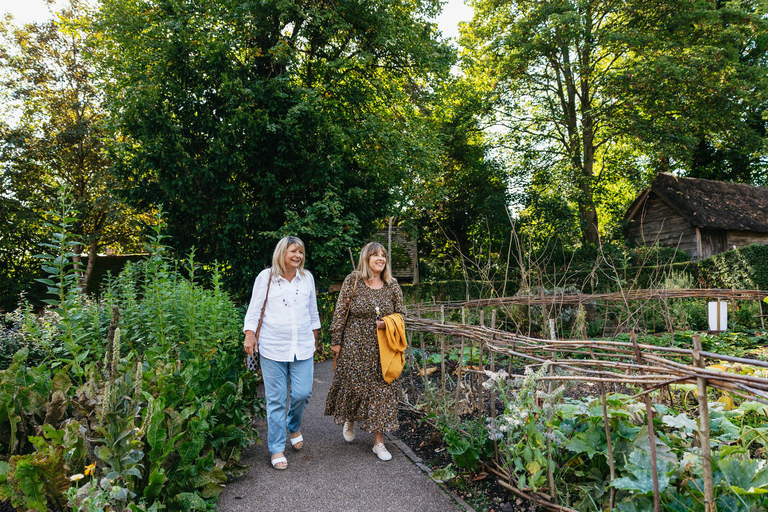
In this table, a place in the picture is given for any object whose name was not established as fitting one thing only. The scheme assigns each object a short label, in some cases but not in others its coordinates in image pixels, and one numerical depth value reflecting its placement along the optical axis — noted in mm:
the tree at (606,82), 14438
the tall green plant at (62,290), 2959
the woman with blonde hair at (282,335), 3814
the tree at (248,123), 10328
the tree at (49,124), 16609
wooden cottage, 18000
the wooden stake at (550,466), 2416
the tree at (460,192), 17073
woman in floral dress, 3959
